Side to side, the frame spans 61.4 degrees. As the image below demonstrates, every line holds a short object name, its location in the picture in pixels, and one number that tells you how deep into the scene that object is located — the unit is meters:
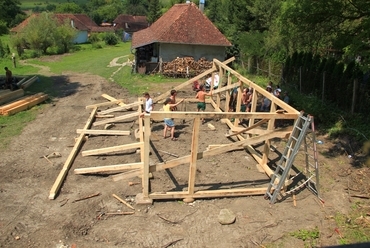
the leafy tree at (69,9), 95.00
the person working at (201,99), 11.37
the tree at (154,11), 61.37
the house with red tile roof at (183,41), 22.33
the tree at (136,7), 97.32
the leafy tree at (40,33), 37.16
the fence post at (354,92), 11.52
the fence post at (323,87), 13.33
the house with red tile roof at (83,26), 61.62
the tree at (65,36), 39.41
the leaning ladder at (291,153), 6.45
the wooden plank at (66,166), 7.02
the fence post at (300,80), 15.65
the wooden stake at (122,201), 6.71
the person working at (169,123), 9.98
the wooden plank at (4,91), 14.73
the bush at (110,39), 54.70
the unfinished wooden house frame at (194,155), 6.43
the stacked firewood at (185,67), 21.84
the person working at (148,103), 10.12
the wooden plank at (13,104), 12.50
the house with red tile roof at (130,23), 72.60
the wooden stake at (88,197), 6.90
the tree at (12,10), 69.19
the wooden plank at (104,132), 10.44
